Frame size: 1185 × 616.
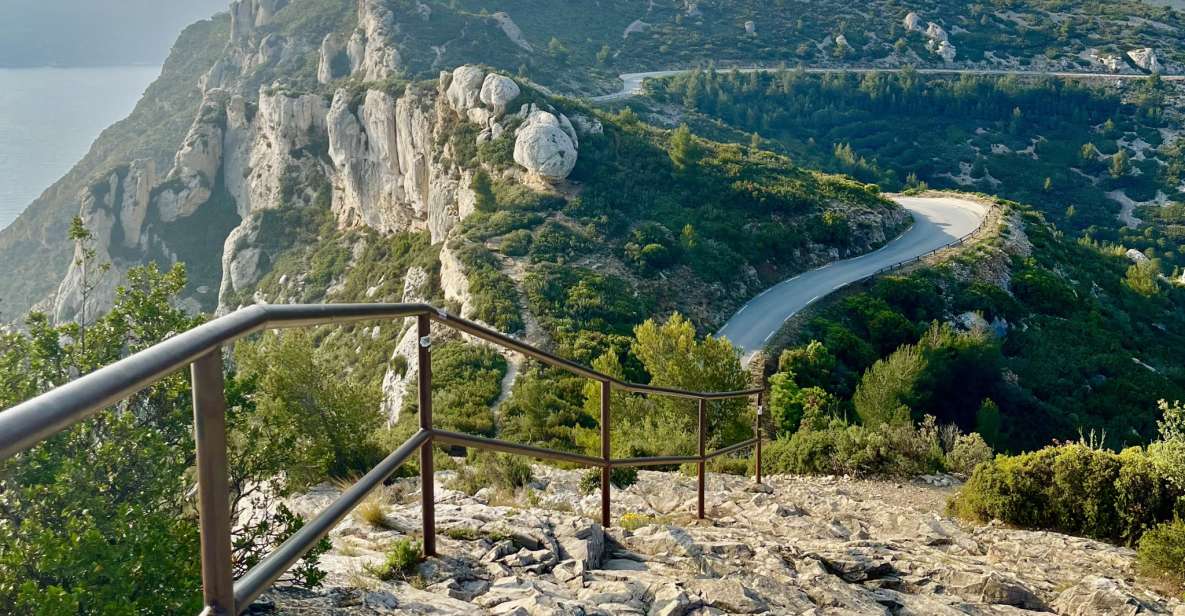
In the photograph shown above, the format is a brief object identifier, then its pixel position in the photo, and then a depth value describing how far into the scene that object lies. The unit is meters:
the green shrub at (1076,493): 8.23
